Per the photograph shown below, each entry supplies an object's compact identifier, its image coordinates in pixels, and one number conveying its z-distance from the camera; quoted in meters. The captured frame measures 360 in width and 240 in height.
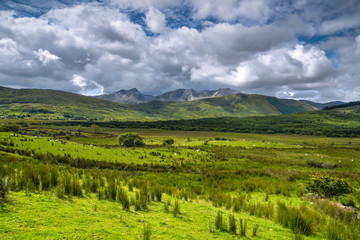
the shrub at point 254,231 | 7.47
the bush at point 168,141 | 82.69
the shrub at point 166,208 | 9.17
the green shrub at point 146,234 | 6.12
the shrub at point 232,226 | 7.64
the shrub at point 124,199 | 8.48
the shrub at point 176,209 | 8.97
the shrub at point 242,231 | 7.42
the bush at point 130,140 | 62.52
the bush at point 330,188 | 14.13
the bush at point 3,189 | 6.64
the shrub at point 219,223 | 7.82
